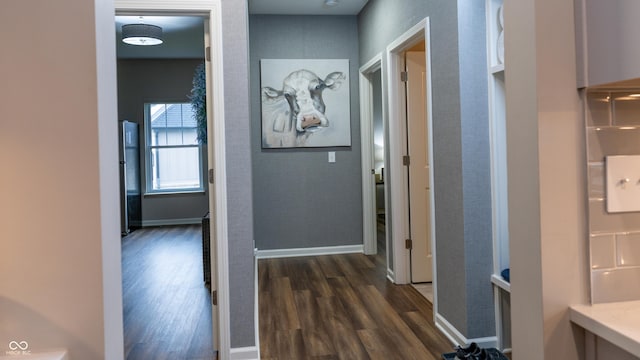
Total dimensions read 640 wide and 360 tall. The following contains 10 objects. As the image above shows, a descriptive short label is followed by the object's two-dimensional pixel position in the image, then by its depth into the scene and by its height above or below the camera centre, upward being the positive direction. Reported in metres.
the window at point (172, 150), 8.59 +0.61
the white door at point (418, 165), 4.13 +0.10
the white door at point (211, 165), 2.68 +0.10
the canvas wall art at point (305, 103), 5.27 +0.87
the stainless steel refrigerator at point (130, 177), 7.38 +0.12
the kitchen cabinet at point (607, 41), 0.80 +0.23
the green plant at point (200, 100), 5.11 +0.91
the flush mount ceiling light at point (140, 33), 5.92 +1.91
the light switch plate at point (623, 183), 0.91 -0.02
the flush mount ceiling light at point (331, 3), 4.82 +1.81
